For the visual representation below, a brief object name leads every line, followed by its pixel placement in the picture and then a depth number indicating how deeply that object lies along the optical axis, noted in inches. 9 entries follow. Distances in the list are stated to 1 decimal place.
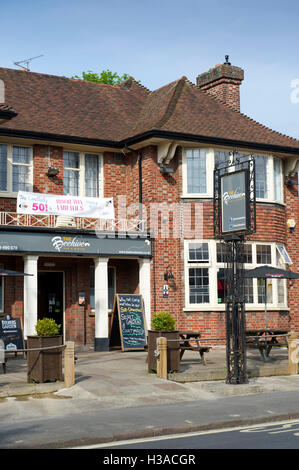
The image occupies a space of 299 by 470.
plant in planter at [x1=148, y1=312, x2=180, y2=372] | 577.0
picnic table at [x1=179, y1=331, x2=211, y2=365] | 583.3
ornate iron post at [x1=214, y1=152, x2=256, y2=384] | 535.8
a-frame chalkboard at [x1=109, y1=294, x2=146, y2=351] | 788.0
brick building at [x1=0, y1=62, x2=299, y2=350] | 806.5
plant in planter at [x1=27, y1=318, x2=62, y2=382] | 522.6
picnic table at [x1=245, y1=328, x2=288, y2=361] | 669.3
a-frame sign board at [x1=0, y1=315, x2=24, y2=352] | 685.3
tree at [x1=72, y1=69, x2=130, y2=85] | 1489.9
